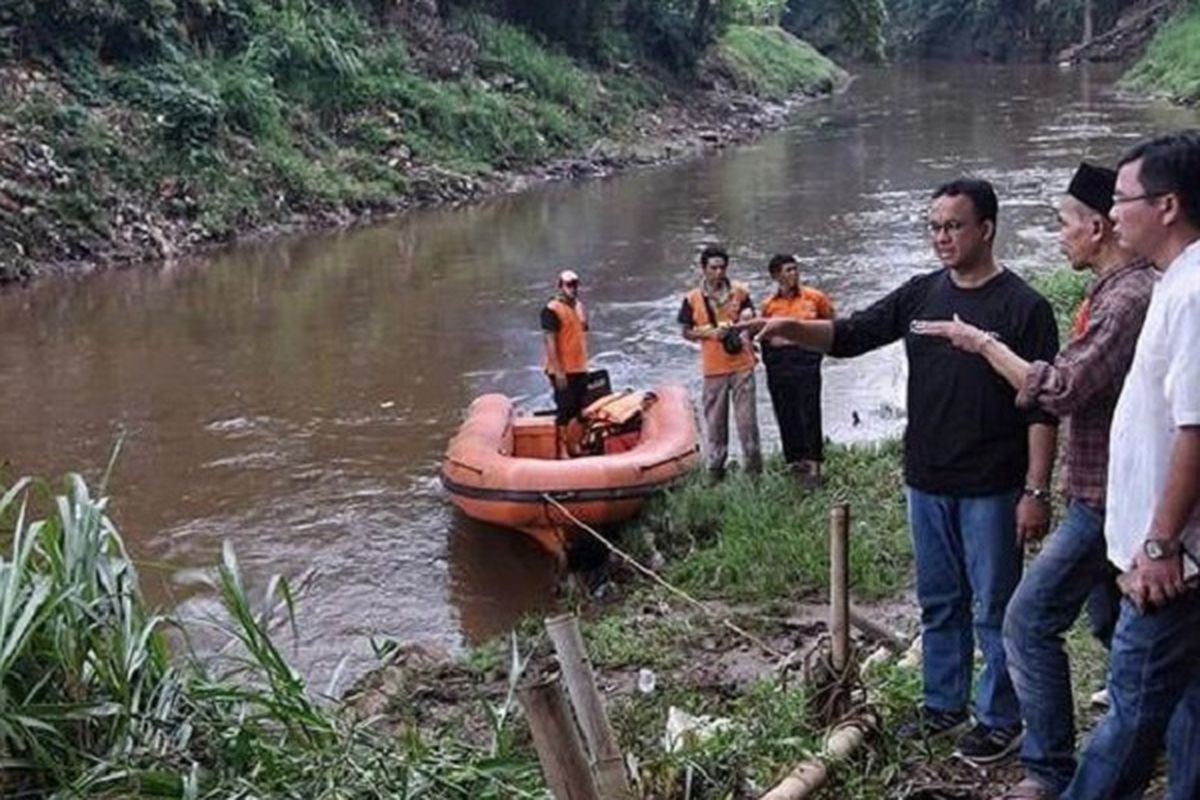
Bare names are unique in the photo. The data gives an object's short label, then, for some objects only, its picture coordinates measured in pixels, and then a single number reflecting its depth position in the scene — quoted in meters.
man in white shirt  2.82
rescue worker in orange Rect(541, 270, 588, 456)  8.59
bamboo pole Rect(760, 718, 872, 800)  3.46
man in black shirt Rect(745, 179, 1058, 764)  3.66
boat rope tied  5.24
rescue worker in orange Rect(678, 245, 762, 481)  7.98
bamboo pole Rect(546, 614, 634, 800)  3.22
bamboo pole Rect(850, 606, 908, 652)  5.14
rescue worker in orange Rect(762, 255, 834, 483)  8.09
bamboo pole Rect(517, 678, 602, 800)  2.77
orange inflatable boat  7.62
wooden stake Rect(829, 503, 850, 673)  3.80
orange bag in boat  8.72
